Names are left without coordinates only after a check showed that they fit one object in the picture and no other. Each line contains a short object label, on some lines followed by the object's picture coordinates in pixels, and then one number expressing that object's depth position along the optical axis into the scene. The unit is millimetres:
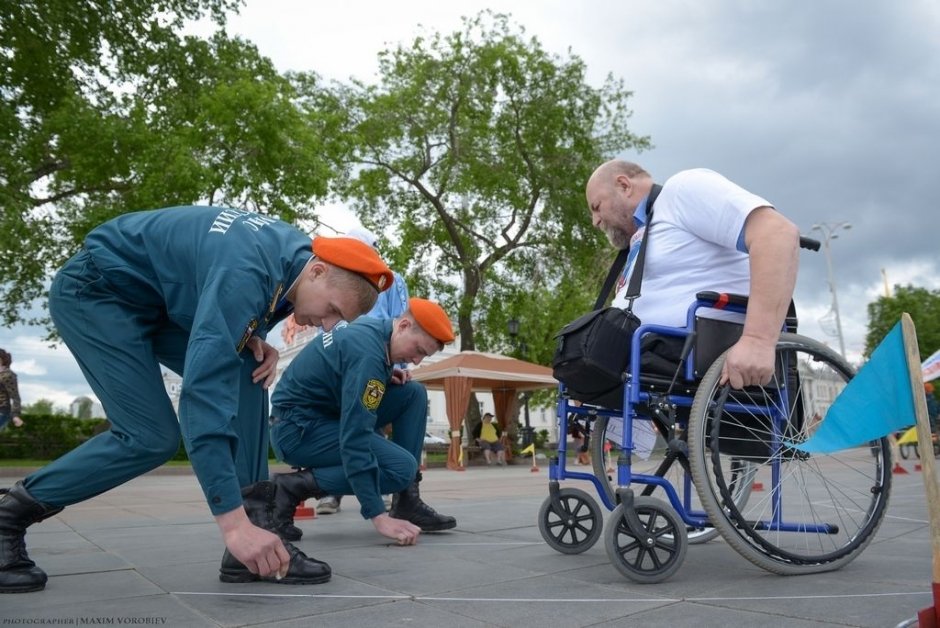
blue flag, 1790
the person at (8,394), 10797
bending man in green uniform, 2320
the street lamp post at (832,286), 39375
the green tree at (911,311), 49188
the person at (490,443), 19016
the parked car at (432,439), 50562
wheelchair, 2408
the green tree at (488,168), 23594
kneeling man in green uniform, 3244
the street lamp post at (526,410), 25039
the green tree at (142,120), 14719
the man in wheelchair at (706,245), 2439
